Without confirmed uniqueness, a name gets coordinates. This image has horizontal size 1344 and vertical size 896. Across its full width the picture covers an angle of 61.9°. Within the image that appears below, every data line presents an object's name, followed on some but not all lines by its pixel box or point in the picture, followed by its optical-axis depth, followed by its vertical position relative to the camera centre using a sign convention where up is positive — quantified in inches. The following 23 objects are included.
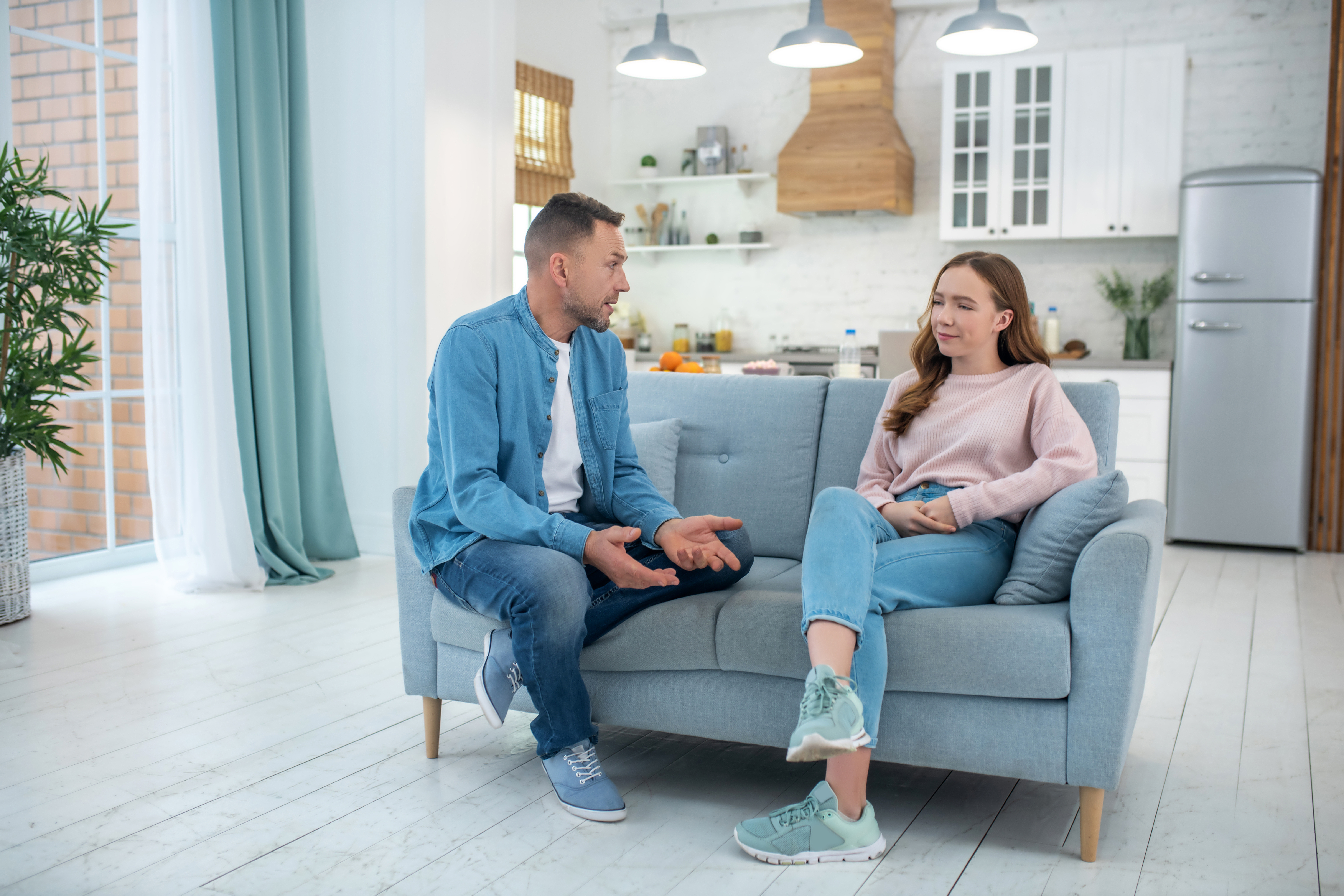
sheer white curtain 150.9 +7.1
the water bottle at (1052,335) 218.2 +6.6
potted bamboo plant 127.3 +4.8
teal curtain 156.2 +10.4
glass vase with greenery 213.2 +13.5
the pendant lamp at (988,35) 147.3 +44.8
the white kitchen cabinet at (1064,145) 205.9 +42.5
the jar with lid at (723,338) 254.7 +6.5
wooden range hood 226.5 +47.0
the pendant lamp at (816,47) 154.5 +44.9
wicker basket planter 132.0 -21.2
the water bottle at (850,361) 142.4 +0.9
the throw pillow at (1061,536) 76.7 -11.6
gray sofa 71.8 -20.4
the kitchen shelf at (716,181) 247.3 +42.3
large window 151.3 +24.0
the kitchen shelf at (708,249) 251.0 +27.0
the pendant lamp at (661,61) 161.2 +44.5
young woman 71.3 -10.3
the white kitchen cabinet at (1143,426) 203.9 -10.2
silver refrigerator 190.7 +2.7
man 78.3 -10.3
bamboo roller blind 231.0 +48.8
